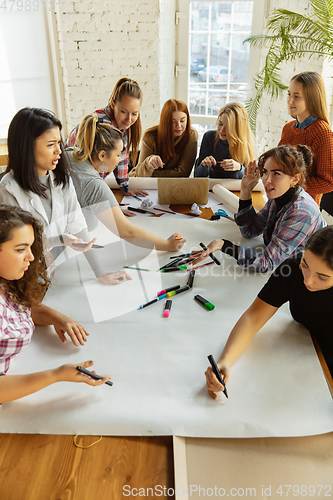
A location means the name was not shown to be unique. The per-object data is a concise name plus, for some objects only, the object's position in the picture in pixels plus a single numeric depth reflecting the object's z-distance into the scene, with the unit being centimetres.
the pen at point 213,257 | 149
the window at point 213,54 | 352
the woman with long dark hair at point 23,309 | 89
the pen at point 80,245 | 146
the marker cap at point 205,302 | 123
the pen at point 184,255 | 153
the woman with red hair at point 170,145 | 234
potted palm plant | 258
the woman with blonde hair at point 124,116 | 198
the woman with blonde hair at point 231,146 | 221
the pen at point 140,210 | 190
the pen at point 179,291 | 129
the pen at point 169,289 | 130
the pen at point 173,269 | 144
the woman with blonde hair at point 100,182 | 158
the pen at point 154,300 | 125
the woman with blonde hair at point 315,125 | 189
